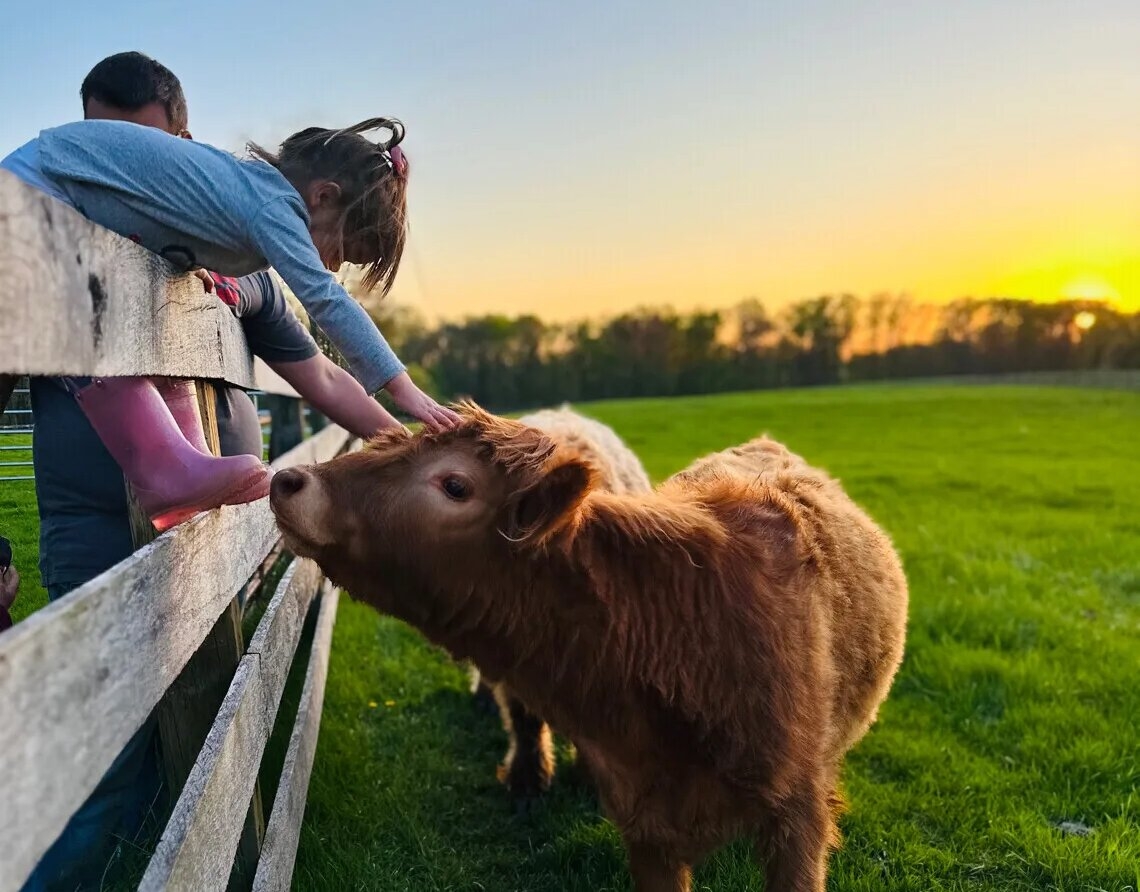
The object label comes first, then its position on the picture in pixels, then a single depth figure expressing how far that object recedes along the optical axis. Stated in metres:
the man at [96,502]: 2.10
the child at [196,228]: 2.19
